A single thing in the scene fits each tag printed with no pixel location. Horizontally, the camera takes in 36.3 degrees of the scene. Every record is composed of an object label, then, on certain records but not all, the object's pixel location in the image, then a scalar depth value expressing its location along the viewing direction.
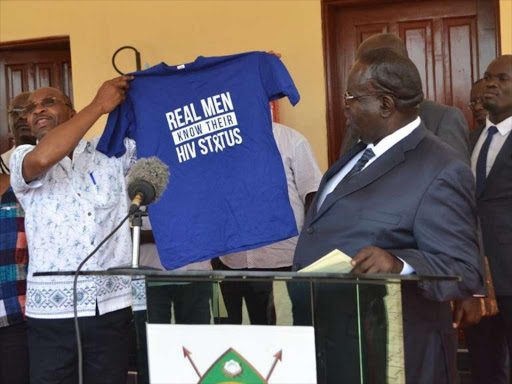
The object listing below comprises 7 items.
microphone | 2.25
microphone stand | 2.18
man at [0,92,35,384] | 3.45
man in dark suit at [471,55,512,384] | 3.92
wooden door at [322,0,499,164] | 5.78
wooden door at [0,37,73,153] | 7.02
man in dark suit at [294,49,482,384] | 2.29
